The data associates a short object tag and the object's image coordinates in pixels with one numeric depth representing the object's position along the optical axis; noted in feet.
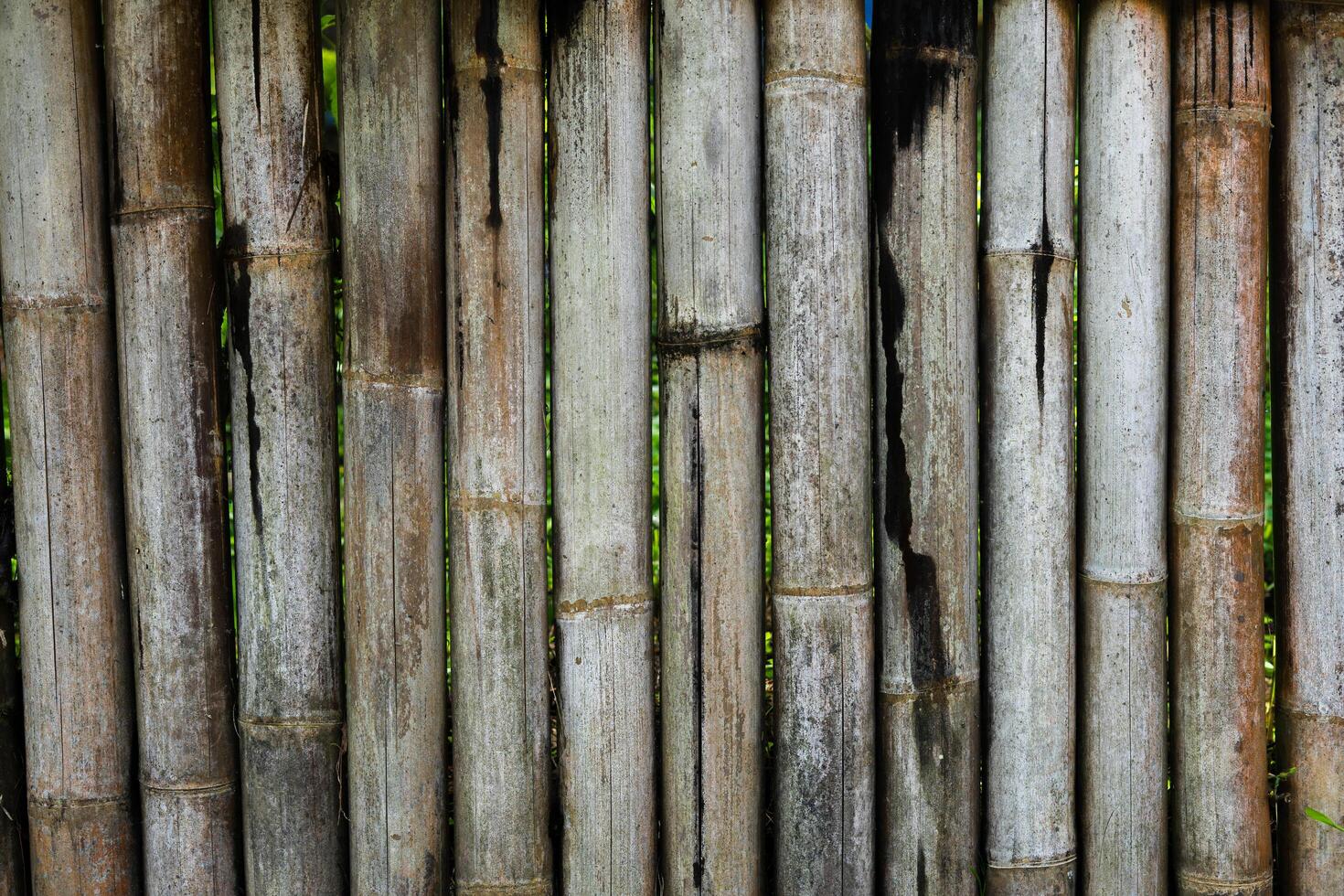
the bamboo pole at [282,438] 7.91
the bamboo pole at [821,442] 7.83
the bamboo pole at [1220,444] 8.20
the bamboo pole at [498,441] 7.82
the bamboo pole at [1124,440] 8.16
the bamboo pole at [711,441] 7.84
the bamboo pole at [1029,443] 8.09
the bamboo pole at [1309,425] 8.36
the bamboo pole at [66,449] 7.95
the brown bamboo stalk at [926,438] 8.00
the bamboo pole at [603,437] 7.85
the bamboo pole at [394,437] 7.84
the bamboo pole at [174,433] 7.94
